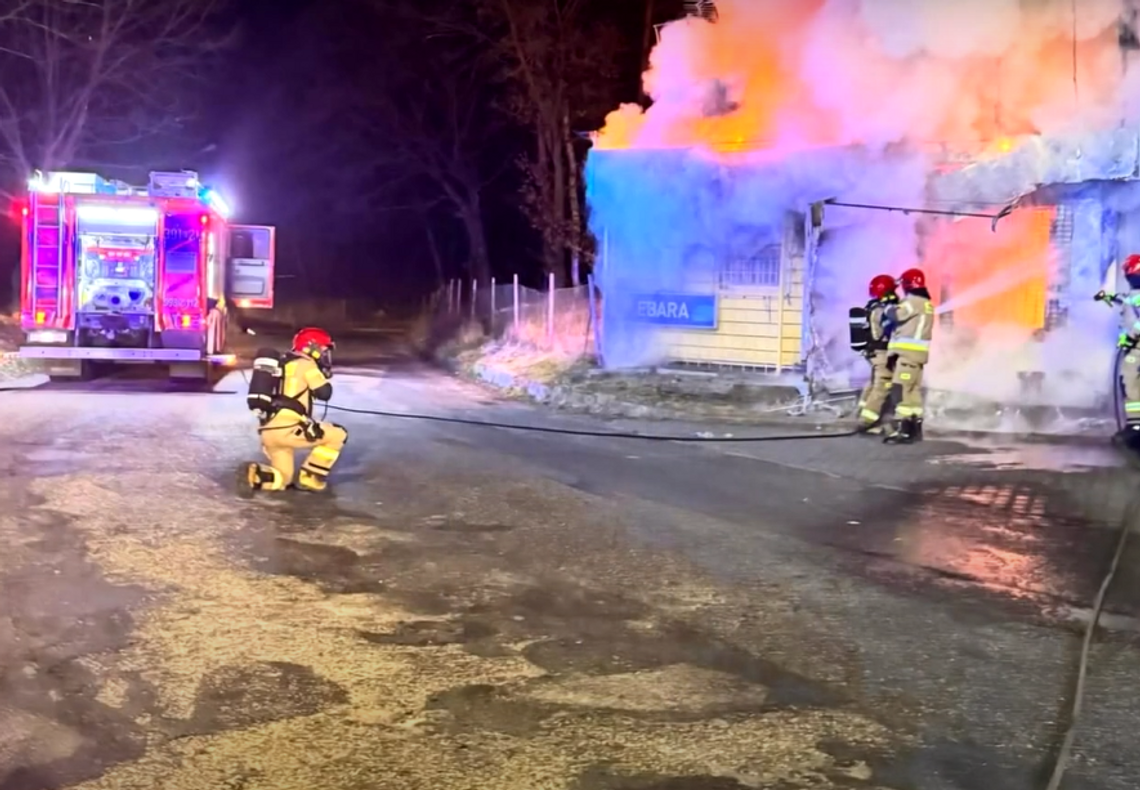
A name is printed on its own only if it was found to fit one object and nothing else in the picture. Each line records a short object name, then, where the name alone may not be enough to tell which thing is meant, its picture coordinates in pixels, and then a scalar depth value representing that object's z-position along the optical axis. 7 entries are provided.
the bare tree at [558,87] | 24.22
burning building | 12.48
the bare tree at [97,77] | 23.72
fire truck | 14.84
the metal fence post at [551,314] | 19.44
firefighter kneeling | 8.18
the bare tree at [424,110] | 33.00
